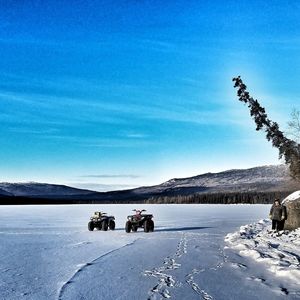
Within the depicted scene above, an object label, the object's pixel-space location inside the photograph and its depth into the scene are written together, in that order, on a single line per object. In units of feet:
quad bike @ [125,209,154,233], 57.07
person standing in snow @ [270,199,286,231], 49.85
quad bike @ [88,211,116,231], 60.07
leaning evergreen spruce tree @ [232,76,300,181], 74.09
